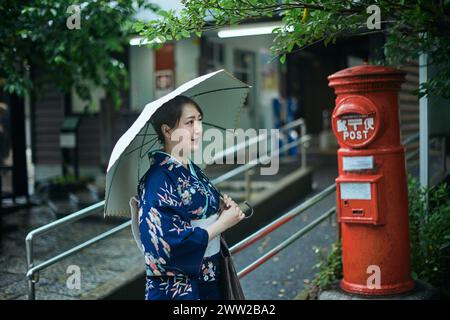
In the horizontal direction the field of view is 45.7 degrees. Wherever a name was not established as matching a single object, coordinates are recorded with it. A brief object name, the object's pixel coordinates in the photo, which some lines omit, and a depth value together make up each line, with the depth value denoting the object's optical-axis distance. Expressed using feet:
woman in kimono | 8.26
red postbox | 12.95
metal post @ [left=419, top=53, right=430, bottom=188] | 15.34
